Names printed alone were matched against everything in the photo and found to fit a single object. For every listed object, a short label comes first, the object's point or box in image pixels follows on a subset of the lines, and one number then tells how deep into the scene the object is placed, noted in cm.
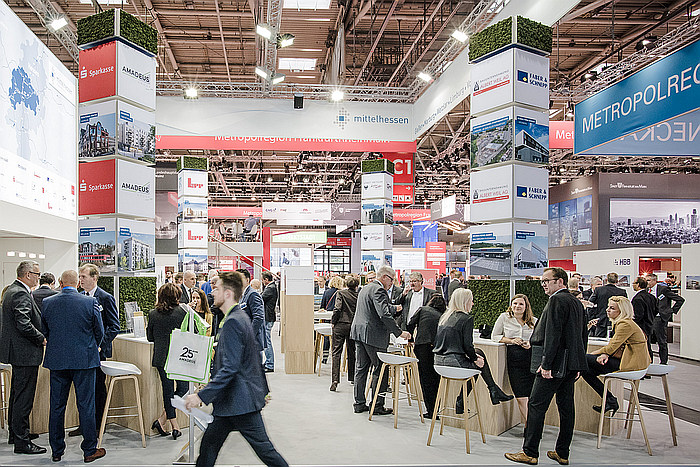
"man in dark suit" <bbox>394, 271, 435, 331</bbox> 709
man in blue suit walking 296
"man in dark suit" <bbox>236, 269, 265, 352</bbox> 518
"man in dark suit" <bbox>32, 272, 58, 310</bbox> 522
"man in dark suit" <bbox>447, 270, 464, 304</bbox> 1115
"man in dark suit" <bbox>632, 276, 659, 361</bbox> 848
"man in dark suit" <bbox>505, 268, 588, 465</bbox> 423
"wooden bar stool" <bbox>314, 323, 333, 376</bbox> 827
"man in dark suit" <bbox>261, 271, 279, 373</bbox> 876
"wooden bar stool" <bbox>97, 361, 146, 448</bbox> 462
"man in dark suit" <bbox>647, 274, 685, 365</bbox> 894
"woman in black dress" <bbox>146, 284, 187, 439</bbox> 480
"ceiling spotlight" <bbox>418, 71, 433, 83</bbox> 1091
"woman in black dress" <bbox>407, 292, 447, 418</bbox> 548
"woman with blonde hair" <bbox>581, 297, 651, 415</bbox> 492
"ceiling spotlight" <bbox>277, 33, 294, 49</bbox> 970
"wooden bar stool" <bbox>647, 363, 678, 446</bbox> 499
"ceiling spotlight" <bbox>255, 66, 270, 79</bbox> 1106
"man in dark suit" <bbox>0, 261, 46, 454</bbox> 458
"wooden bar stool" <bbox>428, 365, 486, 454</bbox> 469
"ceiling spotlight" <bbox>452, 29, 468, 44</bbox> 930
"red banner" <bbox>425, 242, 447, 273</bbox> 1723
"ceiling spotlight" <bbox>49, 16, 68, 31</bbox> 948
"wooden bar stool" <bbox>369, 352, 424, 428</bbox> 541
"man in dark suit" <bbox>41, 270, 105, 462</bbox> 428
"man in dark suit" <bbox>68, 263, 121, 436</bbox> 470
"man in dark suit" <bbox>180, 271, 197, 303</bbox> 859
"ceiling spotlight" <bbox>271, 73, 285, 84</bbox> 1114
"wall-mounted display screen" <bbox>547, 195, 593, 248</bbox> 1764
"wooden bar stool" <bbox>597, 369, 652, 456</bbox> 473
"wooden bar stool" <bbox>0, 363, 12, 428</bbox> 509
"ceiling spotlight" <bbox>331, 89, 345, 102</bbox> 1154
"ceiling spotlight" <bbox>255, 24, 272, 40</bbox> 930
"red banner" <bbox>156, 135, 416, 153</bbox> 1180
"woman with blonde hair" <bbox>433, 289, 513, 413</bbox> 491
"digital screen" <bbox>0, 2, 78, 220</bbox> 751
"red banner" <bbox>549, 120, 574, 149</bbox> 1126
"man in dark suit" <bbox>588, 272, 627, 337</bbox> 862
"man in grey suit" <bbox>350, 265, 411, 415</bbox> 578
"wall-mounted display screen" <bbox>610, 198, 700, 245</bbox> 1706
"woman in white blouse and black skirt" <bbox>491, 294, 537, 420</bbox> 508
